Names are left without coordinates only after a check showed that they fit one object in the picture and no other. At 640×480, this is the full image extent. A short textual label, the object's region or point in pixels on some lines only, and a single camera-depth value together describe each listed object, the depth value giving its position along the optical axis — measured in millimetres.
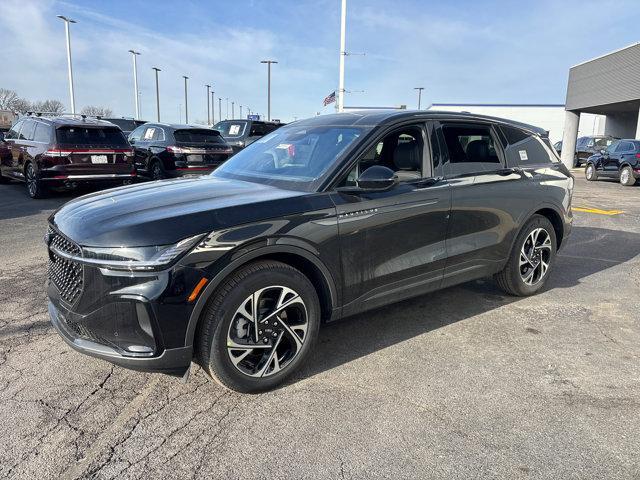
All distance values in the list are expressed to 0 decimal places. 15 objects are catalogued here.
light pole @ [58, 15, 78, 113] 41944
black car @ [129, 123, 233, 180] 12370
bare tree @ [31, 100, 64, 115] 78638
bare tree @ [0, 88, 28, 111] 80788
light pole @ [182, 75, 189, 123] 67062
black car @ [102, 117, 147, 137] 21656
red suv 10391
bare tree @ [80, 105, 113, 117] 72625
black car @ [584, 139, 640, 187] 16969
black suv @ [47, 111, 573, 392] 2715
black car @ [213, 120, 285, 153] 15602
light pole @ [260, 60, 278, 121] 50994
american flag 27436
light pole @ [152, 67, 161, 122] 57125
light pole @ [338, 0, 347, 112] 25750
